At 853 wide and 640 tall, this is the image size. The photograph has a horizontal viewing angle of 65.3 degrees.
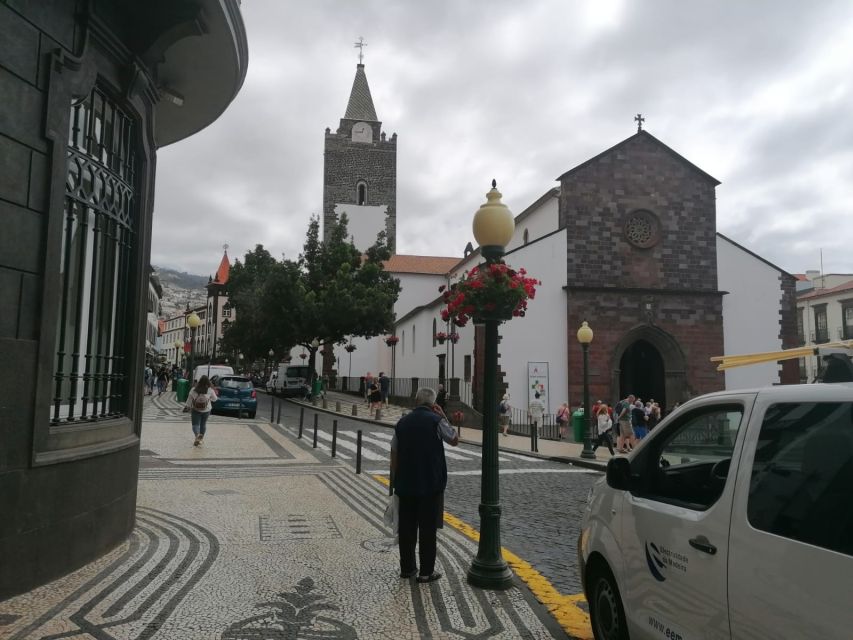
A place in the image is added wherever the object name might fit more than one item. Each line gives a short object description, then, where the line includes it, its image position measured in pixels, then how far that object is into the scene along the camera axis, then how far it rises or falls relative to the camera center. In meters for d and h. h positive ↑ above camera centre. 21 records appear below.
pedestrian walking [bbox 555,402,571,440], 25.35 -1.37
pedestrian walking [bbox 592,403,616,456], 19.08 -1.29
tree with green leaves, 34.53 +4.37
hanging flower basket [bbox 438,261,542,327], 6.20 +0.81
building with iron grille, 4.69 +1.08
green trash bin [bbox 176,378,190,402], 29.88 -0.65
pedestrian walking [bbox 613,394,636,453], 18.97 -1.24
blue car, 24.20 -0.71
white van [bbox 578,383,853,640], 2.41 -0.60
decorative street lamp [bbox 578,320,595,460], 17.02 -0.30
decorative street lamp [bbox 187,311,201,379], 23.81 +1.86
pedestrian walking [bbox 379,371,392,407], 34.70 -0.38
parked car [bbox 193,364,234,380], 32.79 +0.30
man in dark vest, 5.48 -0.84
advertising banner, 27.55 +0.00
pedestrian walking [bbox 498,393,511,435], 24.50 -1.25
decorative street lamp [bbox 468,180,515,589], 5.42 -0.43
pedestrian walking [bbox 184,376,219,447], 14.36 -0.61
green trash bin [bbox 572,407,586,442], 22.11 -1.44
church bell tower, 66.19 +20.30
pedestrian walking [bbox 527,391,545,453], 18.48 -1.04
